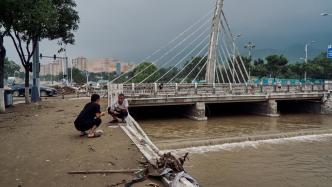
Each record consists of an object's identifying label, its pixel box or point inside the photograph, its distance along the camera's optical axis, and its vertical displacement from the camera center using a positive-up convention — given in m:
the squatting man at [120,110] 11.88 -0.83
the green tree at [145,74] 69.60 +2.70
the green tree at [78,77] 98.71 +2.91
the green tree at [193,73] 70.94 +3.15
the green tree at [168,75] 85.11 +3.14
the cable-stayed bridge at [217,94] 23.31 -0.54
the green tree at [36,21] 16.73 +3.68
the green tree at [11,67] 97.86 +5.96
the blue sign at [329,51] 34.53 +3.68
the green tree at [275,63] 60.44 +4.29
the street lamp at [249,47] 54.24 +6.54
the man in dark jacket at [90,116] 9.10 -0.80
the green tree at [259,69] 61.72 +3.21
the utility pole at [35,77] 25.00 +0.73
